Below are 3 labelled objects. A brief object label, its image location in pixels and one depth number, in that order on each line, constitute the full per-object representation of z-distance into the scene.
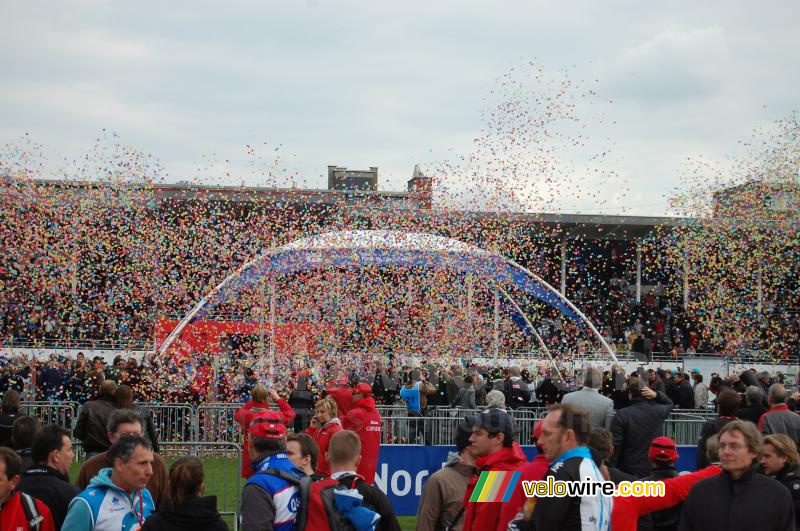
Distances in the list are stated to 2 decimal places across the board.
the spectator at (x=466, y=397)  15.95
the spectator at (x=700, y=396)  18.69
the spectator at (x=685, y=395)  17.08
